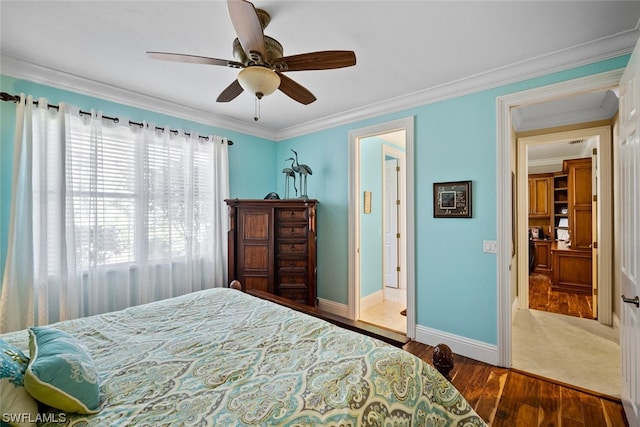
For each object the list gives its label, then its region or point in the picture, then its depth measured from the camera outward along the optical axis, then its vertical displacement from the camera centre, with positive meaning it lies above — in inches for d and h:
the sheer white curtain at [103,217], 91.2 -0.9
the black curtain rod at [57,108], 89.1 +37.1
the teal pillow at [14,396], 31.3 -21.2
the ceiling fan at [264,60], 60.1 +35.2
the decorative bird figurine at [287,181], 151.0 +19.4
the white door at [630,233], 59.0 -5.0
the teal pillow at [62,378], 34.3 -20.9
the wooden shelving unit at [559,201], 234.5 +9.2
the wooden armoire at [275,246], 133.3 -15.9
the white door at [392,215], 202.5 -1.6
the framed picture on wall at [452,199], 105.4 +5.0
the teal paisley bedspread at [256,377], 35.7 -24.9
